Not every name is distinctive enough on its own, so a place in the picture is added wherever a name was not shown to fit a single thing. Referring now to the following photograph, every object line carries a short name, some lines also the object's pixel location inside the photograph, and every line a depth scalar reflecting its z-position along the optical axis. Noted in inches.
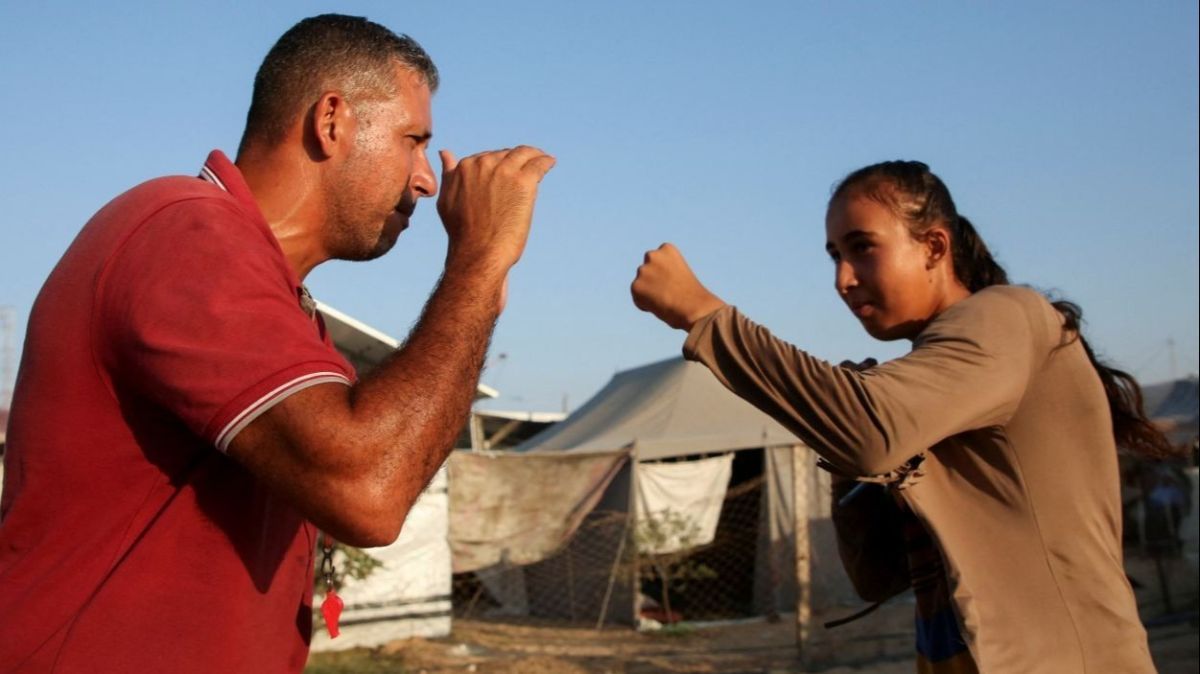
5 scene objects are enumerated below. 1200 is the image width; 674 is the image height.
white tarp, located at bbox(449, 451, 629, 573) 523.5
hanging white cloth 536.4
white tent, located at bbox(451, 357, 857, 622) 546.0
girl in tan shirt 77.0
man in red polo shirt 54.1
